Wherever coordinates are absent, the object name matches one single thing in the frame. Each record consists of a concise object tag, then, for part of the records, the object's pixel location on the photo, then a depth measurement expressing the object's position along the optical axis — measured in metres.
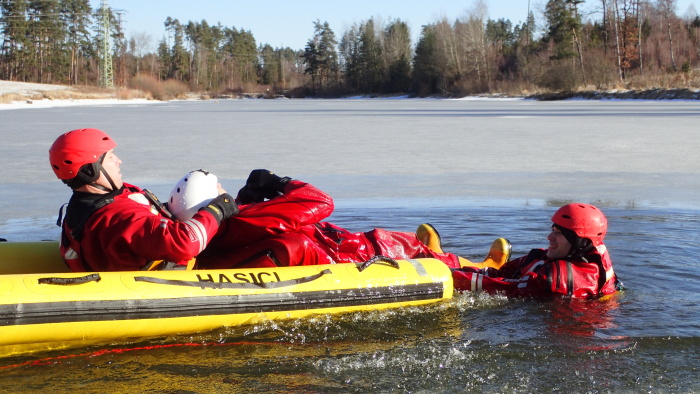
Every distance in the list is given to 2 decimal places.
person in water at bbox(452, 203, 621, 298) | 4.13
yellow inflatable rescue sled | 3.24
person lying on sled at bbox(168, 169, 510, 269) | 3.69
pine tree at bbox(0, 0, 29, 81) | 67.00
